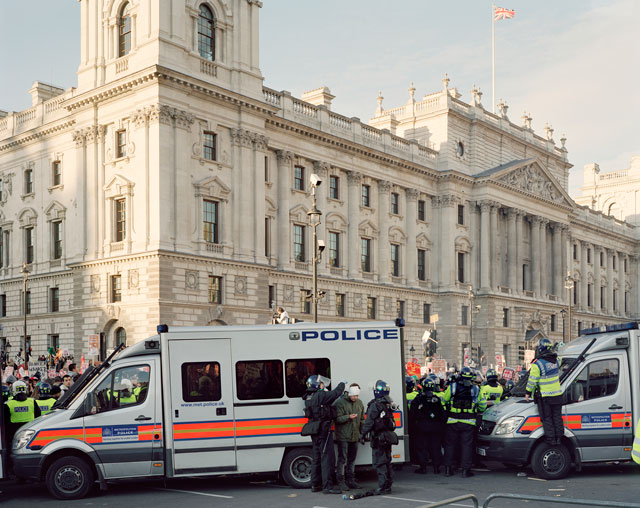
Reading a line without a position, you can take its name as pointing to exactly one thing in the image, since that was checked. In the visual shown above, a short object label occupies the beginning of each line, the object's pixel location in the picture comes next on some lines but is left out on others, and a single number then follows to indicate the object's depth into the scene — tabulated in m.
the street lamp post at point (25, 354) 29.27
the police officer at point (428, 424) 15.08
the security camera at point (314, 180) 24.45
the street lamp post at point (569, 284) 55.62
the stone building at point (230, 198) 38.88
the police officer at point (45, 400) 14.90
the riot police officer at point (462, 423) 14.59
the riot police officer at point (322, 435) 13.08
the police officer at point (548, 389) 14.08
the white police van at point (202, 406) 12.94
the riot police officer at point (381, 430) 12.82
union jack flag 61.47
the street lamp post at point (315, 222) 24.50
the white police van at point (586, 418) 14.38
